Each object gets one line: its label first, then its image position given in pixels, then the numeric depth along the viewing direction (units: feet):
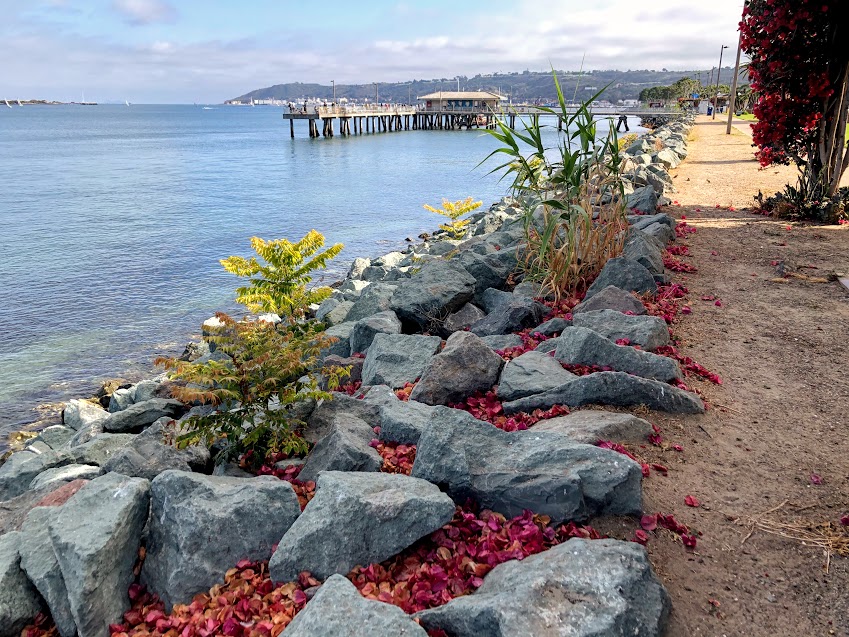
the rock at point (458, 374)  16.69
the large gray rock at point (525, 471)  11.16
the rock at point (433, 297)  25.52
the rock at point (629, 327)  18.24
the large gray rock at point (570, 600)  8.27
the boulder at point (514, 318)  21.98
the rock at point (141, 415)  24.07
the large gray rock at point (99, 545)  10.27
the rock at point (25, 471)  20.18
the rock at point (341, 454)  13.10
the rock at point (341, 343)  25.72
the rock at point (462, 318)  24.97
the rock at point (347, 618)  8.25
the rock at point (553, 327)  20.63
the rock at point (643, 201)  37.37
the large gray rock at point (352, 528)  10.50
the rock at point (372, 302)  28.26
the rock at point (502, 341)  20.01
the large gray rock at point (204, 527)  10.90
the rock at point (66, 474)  17.26
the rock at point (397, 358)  19.47
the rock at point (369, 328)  23.71
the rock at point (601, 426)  13.24
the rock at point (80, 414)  28.13
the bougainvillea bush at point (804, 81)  35.01
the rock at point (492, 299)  25.42
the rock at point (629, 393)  15.15
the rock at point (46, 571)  10.66
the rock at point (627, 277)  23.25
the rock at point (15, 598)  10.78
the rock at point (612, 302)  20.63
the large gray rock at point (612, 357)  16.42
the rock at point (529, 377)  15.96
